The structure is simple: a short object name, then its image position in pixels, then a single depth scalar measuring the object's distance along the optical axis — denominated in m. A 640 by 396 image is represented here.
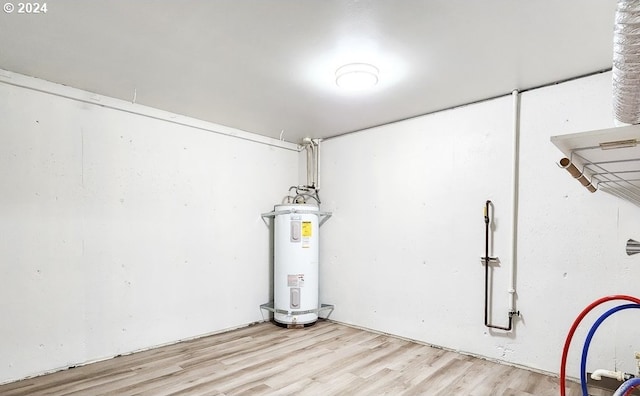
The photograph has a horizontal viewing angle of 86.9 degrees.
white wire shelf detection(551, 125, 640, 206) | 0.96
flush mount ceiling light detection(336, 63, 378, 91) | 2.23
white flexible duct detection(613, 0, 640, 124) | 0.95
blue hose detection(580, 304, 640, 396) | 1.20
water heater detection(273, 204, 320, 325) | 3.63
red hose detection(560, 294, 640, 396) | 1.16
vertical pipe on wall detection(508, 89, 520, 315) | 2.60
